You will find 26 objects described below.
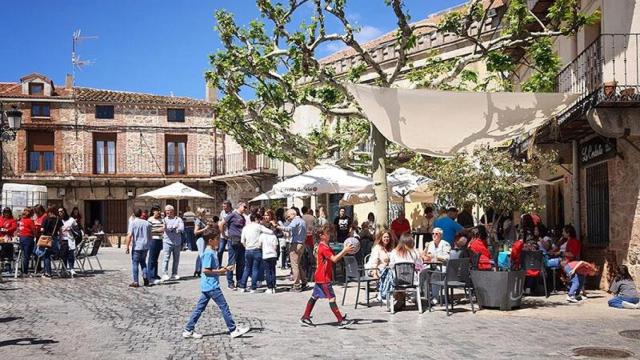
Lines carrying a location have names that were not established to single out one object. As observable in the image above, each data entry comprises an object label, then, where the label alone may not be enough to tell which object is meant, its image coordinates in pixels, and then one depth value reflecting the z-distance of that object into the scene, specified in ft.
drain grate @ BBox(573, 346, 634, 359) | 24.01
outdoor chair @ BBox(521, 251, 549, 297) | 39.88
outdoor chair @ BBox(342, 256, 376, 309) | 36.50
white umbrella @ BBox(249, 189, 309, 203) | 52.86
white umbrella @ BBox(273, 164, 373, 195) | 49.83
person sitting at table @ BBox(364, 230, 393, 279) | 36.22
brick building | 120.98
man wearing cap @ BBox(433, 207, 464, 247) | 40.37
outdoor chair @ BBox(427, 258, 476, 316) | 34.04
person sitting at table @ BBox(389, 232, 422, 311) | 34.76
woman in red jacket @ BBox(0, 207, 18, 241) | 54.13
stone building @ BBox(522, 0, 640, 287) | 37.24
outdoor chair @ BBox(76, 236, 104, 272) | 56.90
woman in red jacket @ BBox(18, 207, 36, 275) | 51.55
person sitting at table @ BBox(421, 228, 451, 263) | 37.24
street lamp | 57.98
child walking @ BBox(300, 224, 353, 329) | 29.58
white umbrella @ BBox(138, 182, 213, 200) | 87.61
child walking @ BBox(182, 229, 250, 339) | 27.53
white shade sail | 34.60
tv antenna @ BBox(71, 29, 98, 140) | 122.52
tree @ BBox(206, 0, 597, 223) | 40.47
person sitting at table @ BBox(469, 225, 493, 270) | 36.60
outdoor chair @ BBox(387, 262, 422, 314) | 34.22
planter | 34.76
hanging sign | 41.01
